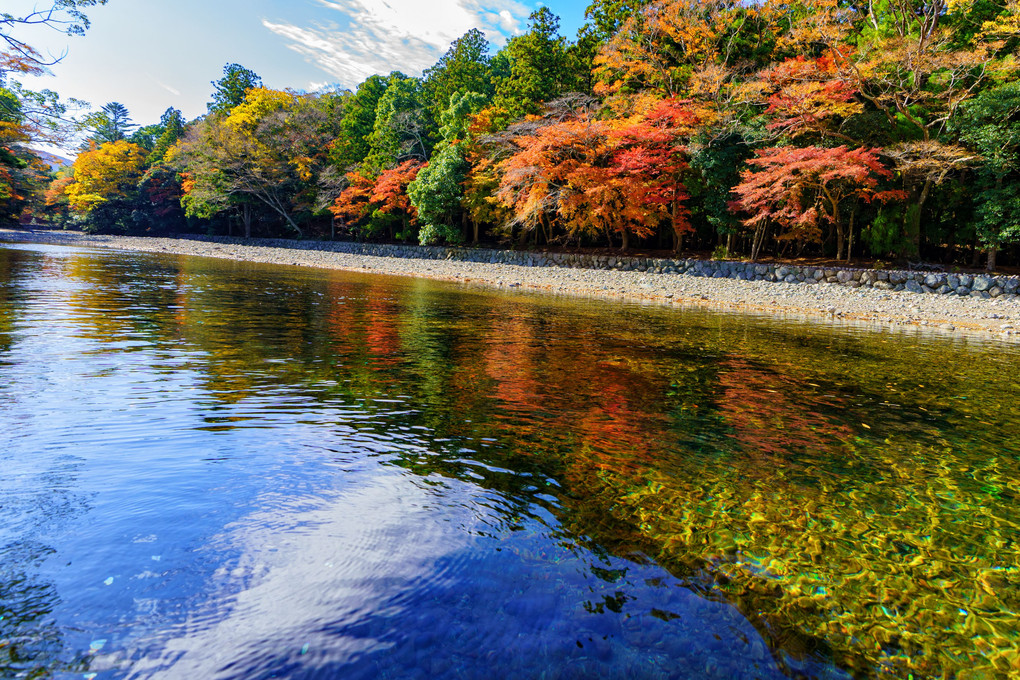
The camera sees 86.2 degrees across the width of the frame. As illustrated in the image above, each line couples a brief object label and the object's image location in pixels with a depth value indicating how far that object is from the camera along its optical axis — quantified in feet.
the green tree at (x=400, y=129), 108.58
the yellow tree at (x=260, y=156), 124.88
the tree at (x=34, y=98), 39.22
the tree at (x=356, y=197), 111.75
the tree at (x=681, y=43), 75.66
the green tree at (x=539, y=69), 94.43
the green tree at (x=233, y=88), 163.73
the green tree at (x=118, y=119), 225.76
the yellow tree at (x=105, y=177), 161.07
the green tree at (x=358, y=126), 124.57
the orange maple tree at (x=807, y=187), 58.90
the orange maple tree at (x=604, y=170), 72.69
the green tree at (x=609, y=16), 88.36
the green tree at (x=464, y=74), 117.29
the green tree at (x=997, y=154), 55.36
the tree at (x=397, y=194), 104.27
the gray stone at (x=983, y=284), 53.06
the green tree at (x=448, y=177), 94.84
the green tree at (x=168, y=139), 173.88
